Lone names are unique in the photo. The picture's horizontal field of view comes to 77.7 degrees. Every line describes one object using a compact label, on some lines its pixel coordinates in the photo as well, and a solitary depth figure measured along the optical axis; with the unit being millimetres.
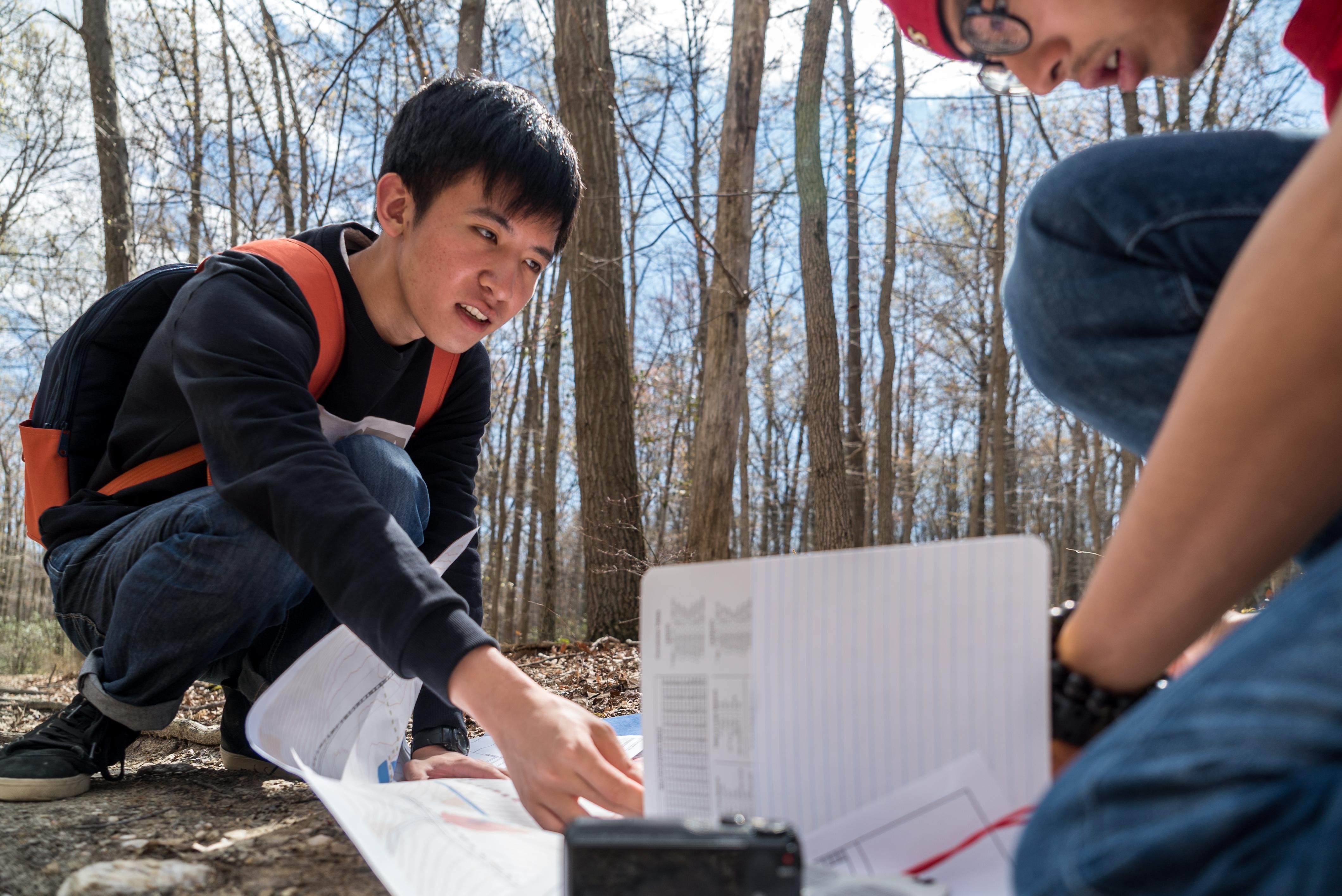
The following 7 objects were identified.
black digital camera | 535
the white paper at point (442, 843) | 775
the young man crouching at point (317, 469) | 1014
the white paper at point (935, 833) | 613
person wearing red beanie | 430
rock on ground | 876
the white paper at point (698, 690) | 694
